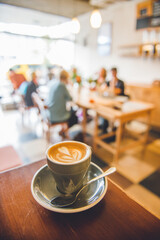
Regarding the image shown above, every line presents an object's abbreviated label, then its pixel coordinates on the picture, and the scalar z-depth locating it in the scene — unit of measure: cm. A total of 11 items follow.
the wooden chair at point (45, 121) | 244
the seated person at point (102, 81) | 306
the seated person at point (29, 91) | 349
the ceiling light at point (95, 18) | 280
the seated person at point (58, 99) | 248
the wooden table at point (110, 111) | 206
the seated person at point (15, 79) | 452
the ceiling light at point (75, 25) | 326
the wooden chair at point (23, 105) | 351
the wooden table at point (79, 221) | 44
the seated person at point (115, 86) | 290
